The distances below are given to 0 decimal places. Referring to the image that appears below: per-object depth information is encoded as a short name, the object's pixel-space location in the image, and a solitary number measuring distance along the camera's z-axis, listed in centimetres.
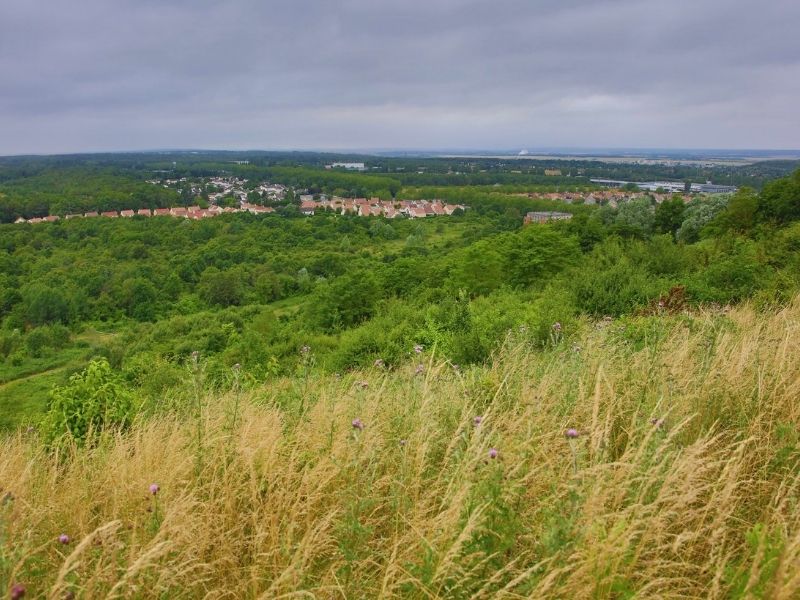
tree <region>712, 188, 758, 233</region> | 2445
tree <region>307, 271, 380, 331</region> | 2369
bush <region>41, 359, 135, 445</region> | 429
